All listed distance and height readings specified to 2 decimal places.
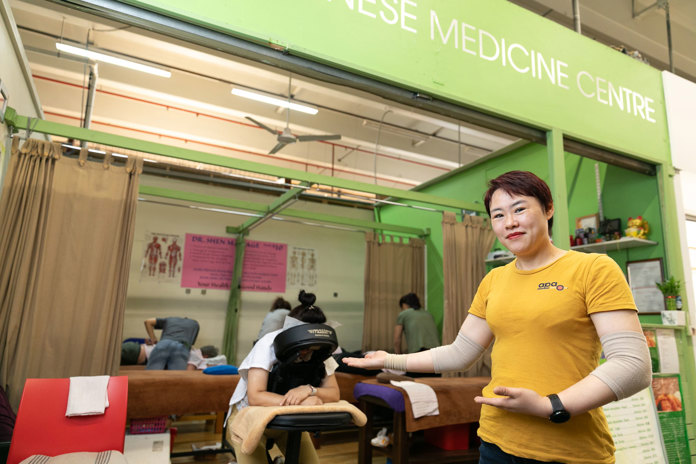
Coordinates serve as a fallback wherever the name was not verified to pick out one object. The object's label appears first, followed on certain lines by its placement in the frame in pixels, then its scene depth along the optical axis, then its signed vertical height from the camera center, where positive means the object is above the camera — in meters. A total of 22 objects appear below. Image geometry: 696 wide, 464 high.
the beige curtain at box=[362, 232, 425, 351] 6.23 +0.29
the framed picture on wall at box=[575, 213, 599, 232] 4.10 +0.80
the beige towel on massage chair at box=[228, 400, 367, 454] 1.78 -0.48
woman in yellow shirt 0.95 -0.08
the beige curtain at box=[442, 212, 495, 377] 4.34 +0.39
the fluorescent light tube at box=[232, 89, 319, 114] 6.25 +2.74
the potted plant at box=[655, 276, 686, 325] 3.20 +0.08
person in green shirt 5.22 -0.25
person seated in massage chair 2.14 -0.44
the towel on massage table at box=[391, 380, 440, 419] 3.29 -0.69
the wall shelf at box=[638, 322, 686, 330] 3.05 -0.09
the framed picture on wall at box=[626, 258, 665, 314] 3.49 +0.22
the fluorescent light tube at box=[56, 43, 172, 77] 5.01 +2.72
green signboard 2.23 +1.45
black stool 1.82 -0.50
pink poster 6.75 +0.52
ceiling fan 6.00 +2.15
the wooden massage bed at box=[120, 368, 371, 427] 3.33 -0.73
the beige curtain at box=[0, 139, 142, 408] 2.71 +0.17
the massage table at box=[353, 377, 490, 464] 3.28 -0.82
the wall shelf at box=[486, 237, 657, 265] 3.55 +0.53
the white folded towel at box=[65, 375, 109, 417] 2.27 -0.51
